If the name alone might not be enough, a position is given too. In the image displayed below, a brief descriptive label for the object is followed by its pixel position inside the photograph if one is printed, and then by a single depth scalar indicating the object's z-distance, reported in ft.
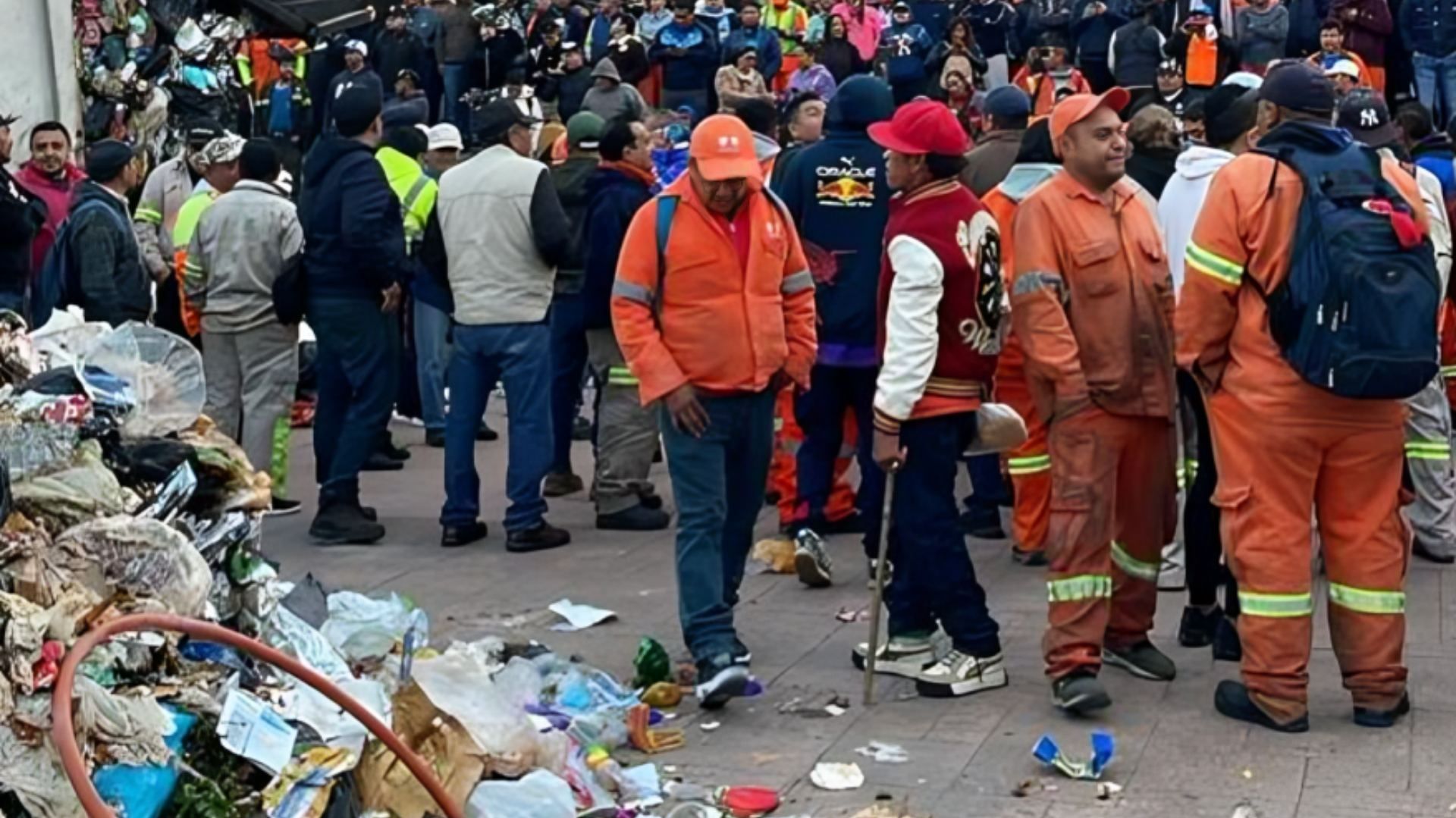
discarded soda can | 20.94
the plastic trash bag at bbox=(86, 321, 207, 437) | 22.41
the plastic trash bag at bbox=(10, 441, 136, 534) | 19.95
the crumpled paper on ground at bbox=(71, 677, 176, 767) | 17.33
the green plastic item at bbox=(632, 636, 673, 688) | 24.20
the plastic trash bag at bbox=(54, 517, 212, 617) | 19.35
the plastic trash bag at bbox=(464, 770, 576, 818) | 18.99
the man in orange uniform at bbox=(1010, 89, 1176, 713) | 22.71
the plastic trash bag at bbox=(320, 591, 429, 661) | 23.25
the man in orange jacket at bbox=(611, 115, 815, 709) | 23.21
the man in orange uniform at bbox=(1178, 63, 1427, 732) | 21.67
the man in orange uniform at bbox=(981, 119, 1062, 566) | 28.50
